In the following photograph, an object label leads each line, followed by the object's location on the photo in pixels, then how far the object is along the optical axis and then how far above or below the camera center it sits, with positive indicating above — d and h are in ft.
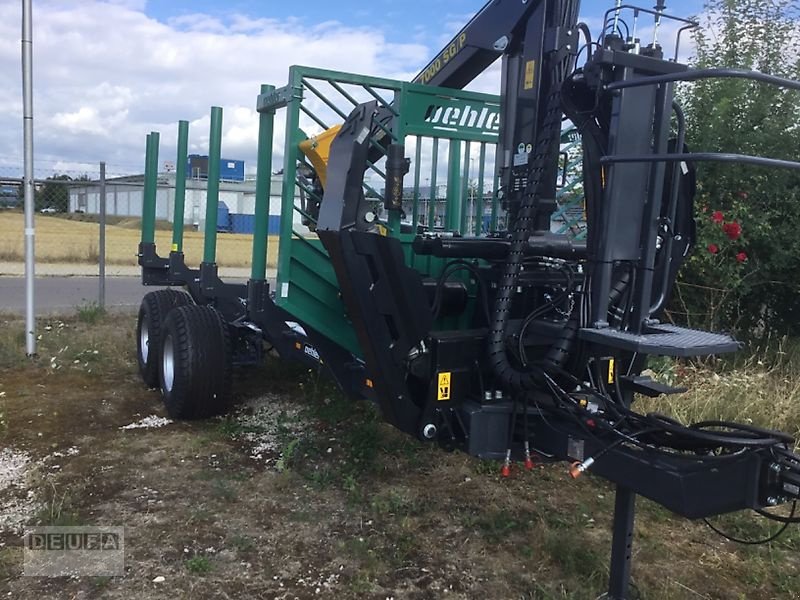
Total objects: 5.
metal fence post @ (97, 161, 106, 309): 33.78 -1.81
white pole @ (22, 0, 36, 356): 24.75 +0.89
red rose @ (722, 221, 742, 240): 20.74 +0.24
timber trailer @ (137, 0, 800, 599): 9.69 -1.04
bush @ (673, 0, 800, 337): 22.06 +1.84
